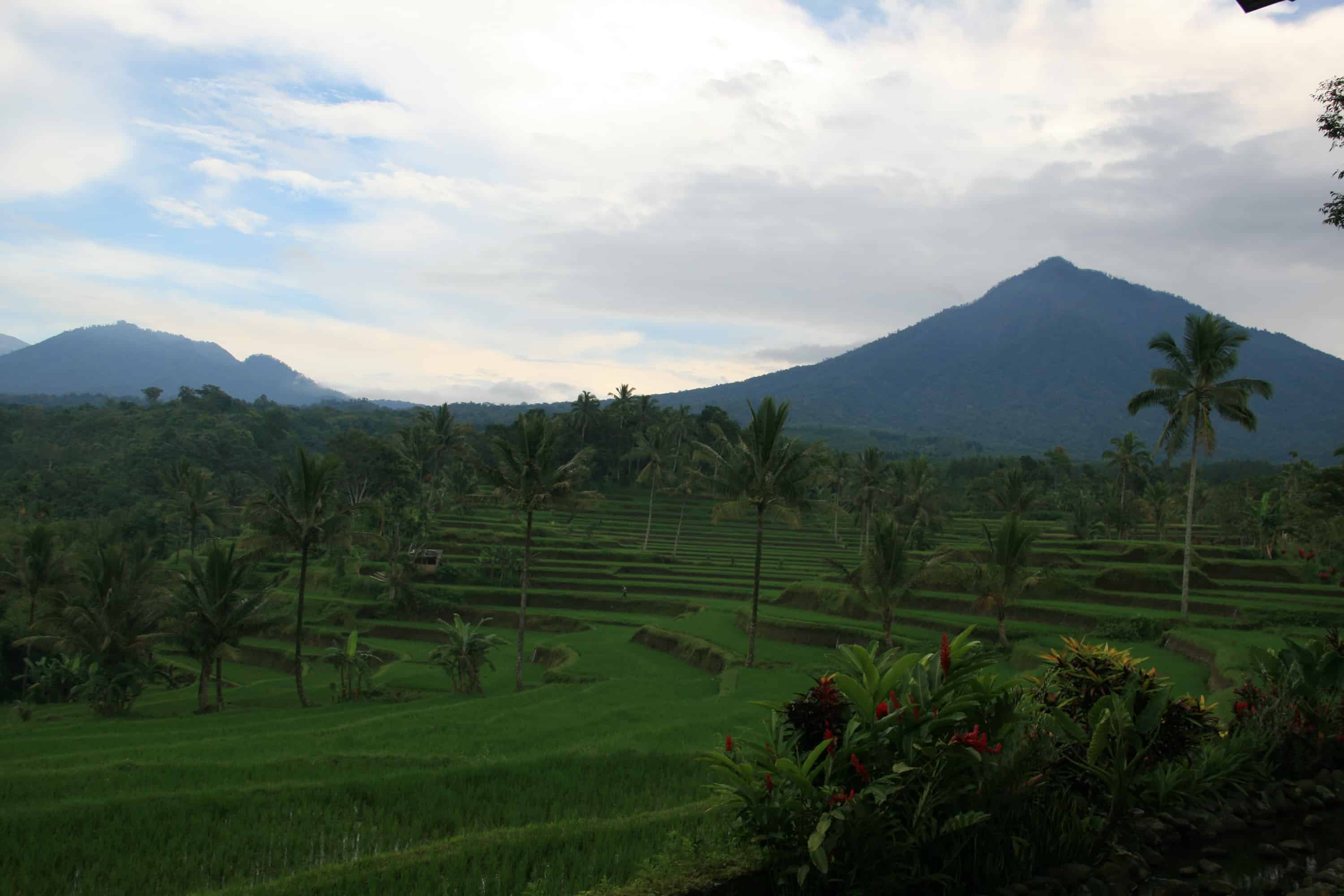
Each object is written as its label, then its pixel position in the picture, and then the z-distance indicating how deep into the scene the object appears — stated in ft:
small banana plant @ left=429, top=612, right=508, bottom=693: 78.38
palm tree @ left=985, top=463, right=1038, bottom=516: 135.23
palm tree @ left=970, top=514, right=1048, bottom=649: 81.46
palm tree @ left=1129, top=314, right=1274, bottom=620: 82.74
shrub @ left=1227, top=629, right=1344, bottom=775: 24.27
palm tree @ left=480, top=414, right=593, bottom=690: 79.51
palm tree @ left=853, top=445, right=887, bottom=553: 167.73
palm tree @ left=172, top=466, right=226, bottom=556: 156.76
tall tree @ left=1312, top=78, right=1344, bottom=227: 29.22
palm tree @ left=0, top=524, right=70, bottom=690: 106.52
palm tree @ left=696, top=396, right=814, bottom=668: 81.51
